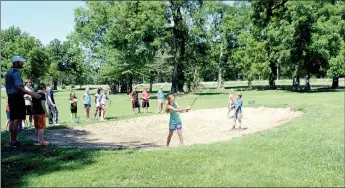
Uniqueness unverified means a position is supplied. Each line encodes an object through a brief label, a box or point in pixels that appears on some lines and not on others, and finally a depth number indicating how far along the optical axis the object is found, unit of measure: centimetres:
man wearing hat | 1097
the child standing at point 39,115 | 1230
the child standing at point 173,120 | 1360
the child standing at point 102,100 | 2189
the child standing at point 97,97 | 2203
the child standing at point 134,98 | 2647
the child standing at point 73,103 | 2163
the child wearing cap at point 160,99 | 2706
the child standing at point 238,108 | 1986
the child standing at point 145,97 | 2669
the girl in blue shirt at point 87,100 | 2173
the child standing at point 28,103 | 1758
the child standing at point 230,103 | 2416
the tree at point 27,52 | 7706
